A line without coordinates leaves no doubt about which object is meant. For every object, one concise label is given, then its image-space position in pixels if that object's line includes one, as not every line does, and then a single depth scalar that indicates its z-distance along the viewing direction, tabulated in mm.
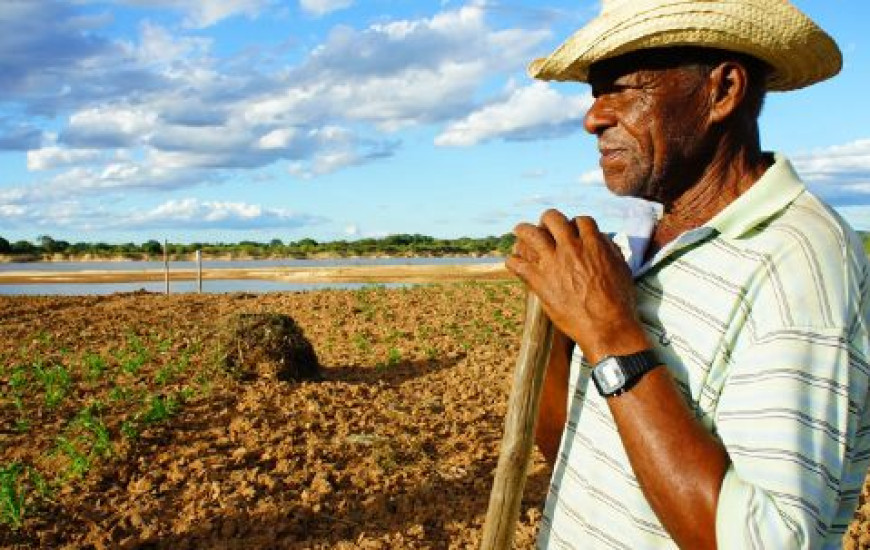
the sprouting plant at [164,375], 8172
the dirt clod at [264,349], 8297
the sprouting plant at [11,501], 4758
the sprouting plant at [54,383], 7301
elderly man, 1349
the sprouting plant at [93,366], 8453
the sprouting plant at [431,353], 10317
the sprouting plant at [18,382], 7768
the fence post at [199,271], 21156
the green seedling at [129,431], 6020
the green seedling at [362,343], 11125
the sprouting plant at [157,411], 6383
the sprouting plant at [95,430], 5766
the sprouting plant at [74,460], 5453
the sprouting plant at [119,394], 7242
